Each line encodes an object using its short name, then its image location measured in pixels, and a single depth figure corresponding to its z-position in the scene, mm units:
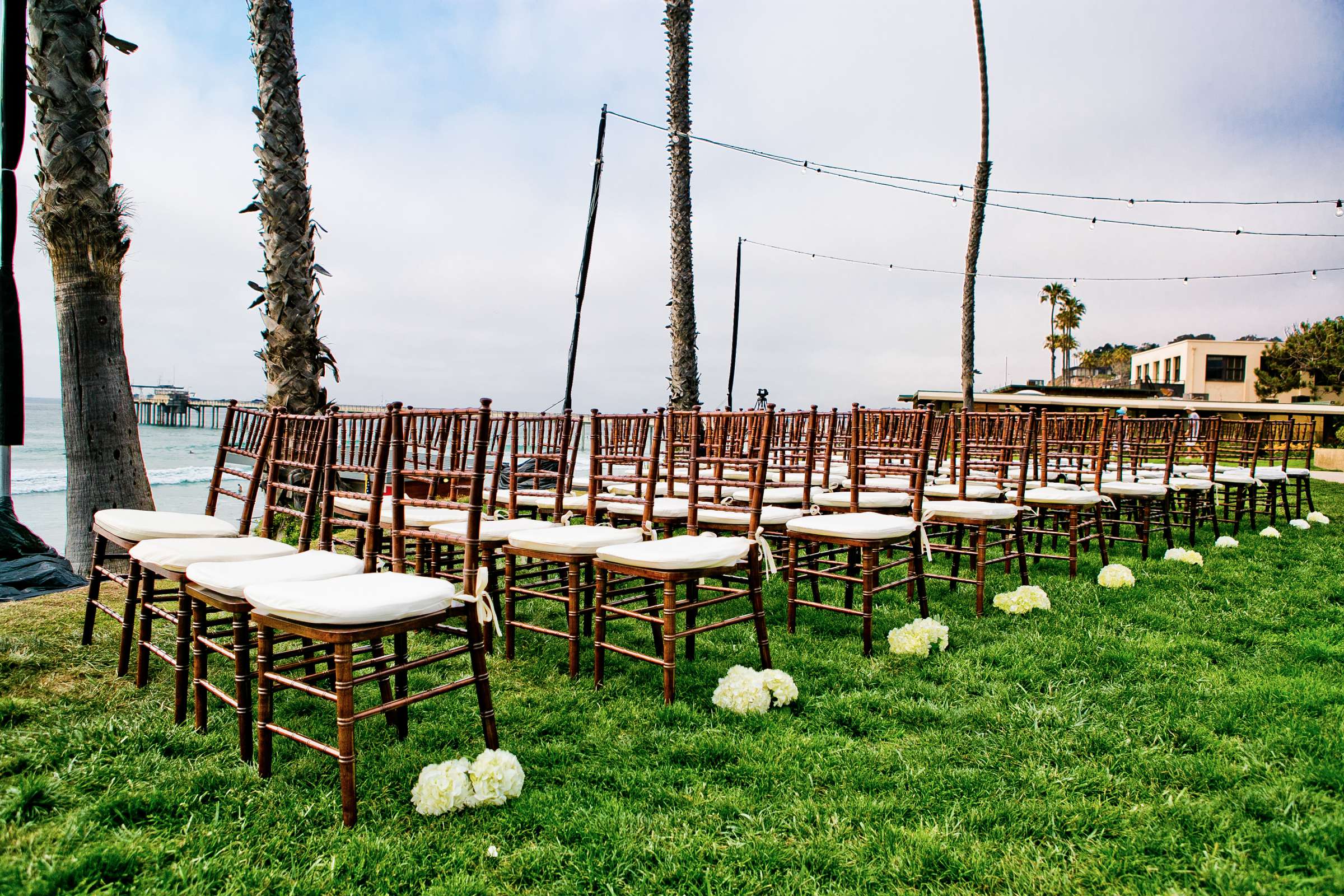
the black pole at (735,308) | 18500
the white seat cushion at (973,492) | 4730
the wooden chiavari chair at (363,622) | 1780
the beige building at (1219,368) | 40656
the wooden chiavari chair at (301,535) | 2072
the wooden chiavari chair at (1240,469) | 6852
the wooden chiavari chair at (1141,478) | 5512
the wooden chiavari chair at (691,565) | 2680
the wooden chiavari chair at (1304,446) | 7605
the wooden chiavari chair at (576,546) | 2904
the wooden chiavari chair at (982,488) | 4113
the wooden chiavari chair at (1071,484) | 4953
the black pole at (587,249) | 9688
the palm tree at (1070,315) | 50125
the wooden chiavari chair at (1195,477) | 6273
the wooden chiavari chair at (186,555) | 2326
